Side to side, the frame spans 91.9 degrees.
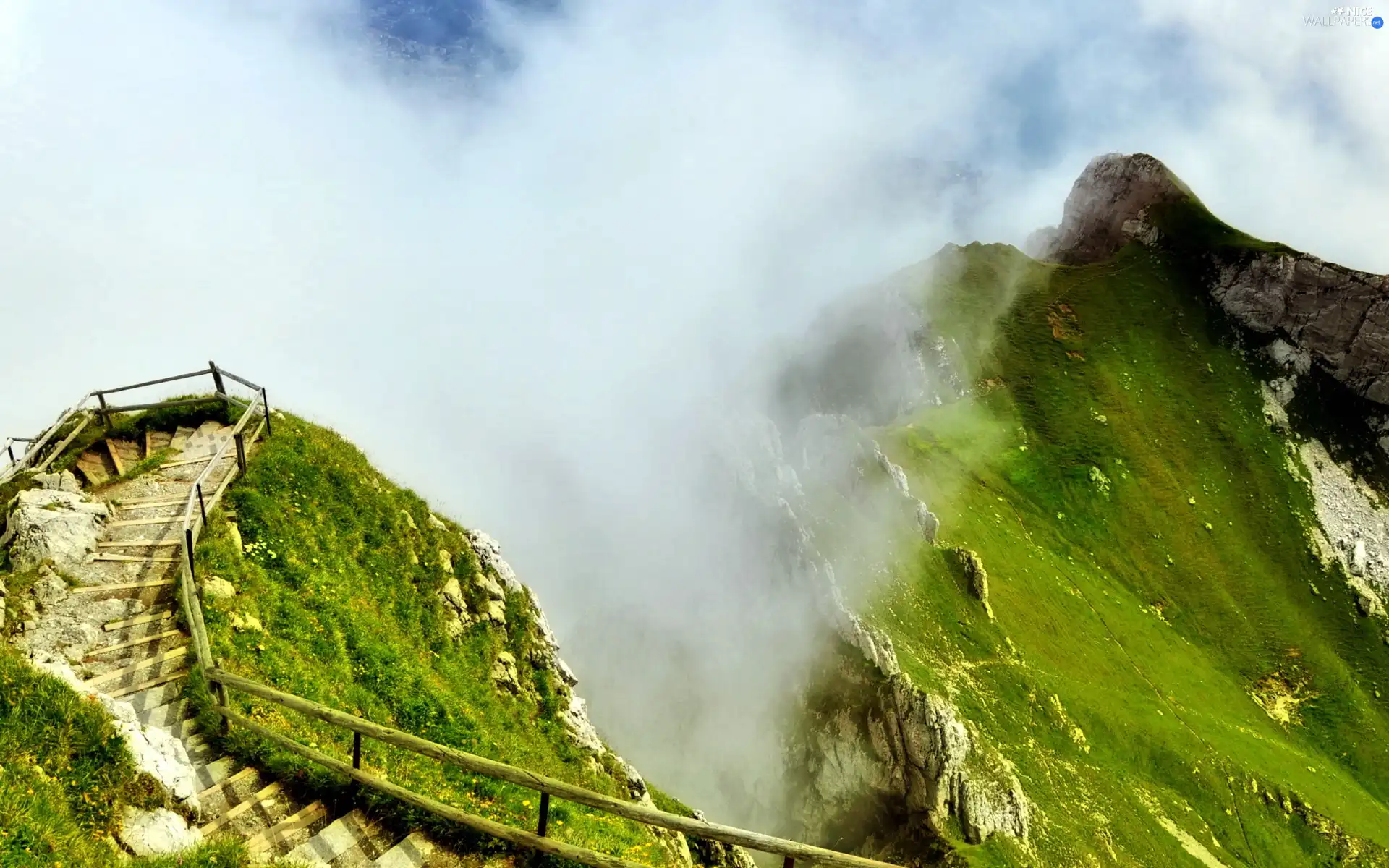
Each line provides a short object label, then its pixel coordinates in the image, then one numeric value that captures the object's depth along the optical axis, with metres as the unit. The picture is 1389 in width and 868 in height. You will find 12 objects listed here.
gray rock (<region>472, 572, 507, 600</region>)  31.19
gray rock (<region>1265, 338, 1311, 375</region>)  178.25
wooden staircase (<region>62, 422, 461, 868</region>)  13.54
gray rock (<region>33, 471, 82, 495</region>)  24.23
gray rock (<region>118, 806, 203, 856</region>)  12.09
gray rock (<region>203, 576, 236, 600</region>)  19.97
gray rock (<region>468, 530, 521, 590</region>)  33.41
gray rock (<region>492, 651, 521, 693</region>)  28.25
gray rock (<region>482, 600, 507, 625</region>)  30.46
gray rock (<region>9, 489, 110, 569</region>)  20.19
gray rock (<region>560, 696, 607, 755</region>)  30.11
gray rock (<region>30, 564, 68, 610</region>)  19.06
